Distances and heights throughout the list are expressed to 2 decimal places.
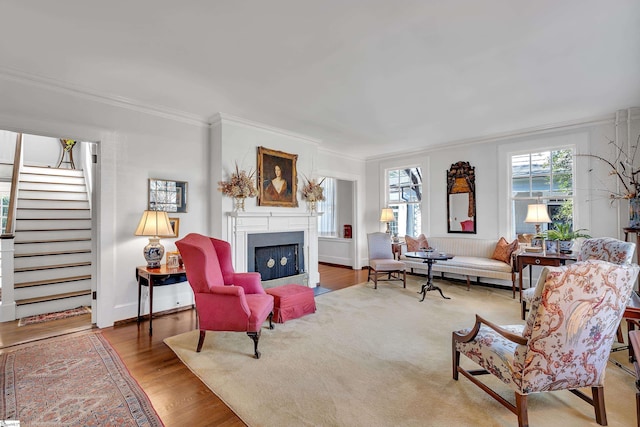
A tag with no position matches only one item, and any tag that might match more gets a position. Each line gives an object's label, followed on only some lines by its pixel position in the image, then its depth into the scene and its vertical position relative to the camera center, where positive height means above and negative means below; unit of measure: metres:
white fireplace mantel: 4.23 -0.17
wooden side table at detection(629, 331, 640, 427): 1.18 -0.54
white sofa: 4.69 -0.76
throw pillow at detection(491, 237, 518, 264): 4.81 -0.55
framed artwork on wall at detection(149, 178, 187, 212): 3.75 +0.30
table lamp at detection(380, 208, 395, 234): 6.43 +0.03
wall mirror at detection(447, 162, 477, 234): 5.59 +0.37
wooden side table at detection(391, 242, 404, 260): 5.97 -0.66
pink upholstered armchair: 2.65 -0.78
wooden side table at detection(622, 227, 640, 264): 3.67 -0.21
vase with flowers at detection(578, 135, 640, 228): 3.84 +0.60
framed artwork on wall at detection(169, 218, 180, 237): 3.88 -0.09
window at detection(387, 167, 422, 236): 6.44 +0.41
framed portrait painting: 4.56 +0.64
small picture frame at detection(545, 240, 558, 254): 4.22 -0.43
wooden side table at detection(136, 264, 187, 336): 3.24 -0.67
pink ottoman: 3.45 -1.02
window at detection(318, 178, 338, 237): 7.82 +0.12
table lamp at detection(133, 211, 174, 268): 3.35 -0.15
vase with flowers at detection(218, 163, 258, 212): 4.09 +0.43
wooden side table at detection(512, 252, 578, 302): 3.87 -0.57
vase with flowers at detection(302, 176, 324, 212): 5.16 +0.44
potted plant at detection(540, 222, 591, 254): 4.07 -0.27
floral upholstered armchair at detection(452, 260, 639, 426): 1.50 -0.65
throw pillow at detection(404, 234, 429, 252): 5.84 -0.52
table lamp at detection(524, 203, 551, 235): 4.25 +0.04
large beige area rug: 1.86 -1.26
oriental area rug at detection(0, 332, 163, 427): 1.85 -1.26
